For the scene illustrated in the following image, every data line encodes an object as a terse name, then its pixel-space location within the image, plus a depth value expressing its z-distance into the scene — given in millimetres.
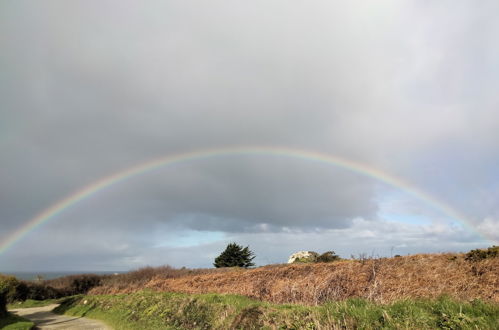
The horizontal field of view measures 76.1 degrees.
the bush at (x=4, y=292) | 24188
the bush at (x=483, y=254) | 19203
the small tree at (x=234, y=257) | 60406
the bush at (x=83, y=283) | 53372
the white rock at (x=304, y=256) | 44294
